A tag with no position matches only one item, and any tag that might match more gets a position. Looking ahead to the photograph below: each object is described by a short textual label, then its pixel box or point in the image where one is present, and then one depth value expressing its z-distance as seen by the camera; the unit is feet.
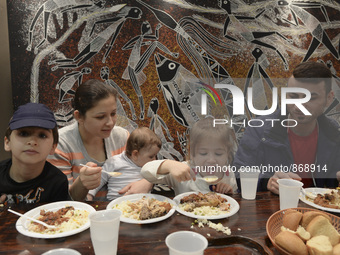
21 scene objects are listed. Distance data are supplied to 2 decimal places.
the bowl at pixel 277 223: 3.46
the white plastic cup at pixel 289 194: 4.28
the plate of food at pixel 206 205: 4.20
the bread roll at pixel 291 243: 2.93
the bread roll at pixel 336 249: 2.86
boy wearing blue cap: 4.99
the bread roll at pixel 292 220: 3.37
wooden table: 3.31
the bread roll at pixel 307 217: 3.39
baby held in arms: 7.25
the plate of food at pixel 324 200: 4.49
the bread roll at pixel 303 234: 3.10
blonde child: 5.12
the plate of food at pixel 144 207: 4.02
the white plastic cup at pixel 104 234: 2.96
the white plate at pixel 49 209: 3.55
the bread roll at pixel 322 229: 3.11
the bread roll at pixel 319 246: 2.81
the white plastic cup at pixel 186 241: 2.85
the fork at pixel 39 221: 3.74
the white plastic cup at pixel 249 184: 4.84
